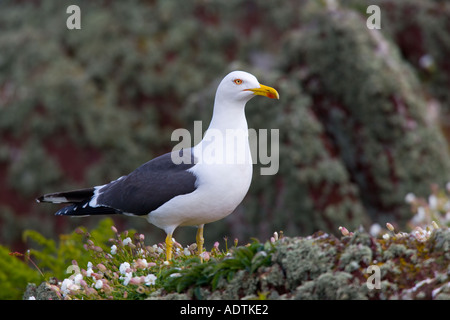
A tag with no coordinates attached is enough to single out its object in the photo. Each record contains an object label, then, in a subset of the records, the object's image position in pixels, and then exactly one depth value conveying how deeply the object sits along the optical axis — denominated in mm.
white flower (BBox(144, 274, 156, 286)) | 4988
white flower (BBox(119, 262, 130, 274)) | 5325
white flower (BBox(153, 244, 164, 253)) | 6093
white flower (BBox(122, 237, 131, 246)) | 6055
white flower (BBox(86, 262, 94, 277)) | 5345
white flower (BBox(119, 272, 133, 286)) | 5121
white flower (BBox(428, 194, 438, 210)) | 9622
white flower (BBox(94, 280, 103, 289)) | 4980
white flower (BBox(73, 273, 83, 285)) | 5160
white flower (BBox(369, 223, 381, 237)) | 9453
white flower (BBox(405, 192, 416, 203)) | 9620
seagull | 5684
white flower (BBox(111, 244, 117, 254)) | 5979
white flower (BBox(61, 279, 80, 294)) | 5036
